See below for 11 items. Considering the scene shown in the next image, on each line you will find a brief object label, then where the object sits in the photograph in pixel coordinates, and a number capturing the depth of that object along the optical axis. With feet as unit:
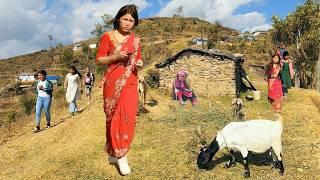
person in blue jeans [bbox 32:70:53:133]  28.29
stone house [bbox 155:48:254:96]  47.79
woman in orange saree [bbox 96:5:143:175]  7.65
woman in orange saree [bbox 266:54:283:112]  21.45
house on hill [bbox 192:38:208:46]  111.16
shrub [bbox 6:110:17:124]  53.96
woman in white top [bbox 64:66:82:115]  31.67
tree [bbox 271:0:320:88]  65.50
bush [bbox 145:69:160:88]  50.97
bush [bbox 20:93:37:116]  75.28
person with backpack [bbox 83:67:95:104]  39.75
